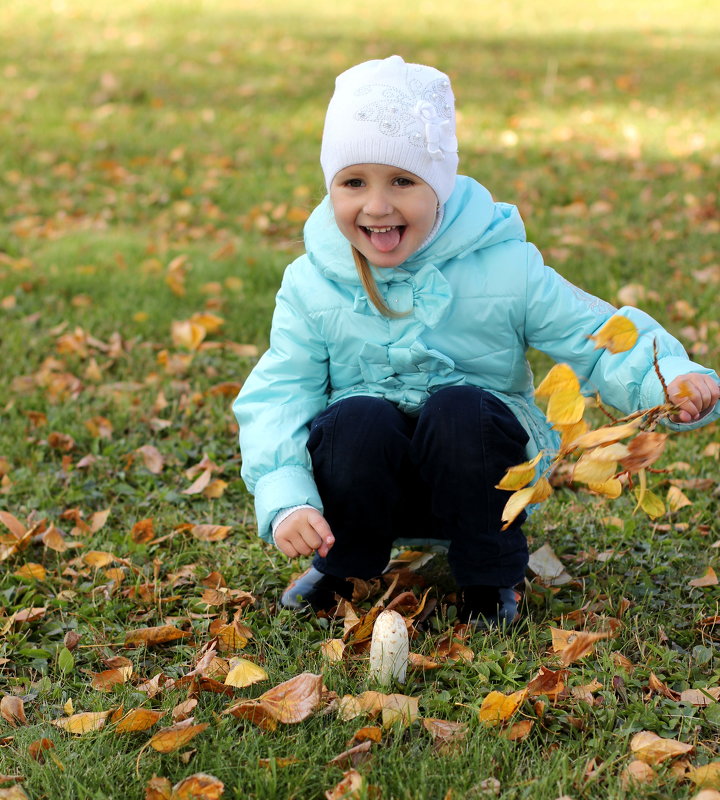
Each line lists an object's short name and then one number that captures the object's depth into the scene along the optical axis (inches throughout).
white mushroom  80.2
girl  89.0
